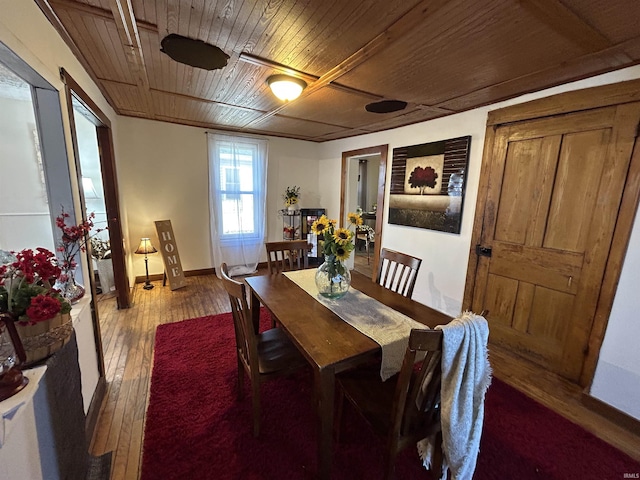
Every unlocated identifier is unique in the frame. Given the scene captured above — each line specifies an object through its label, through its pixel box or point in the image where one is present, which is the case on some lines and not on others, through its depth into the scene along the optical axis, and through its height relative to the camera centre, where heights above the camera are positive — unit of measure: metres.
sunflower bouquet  1.66 -0.31
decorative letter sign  3.67 -0.92
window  4.02 -0.13
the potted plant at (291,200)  4.53 -0.12
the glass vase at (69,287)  1.37 -0.53
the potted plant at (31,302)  0.94 -0.41
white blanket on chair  0.99 -0.74
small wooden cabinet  4.67 -0.56
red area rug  1.36 -1.38
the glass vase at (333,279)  1.73 -0.55
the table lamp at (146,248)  3.48 -0.79
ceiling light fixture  2.02 +0.81
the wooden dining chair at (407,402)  0.98 -0.97
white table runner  1.25 -0.68
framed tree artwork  2.70 +0.14
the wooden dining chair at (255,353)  1.38 -0.97
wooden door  1.78 -0.20
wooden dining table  1.14 -0.68
